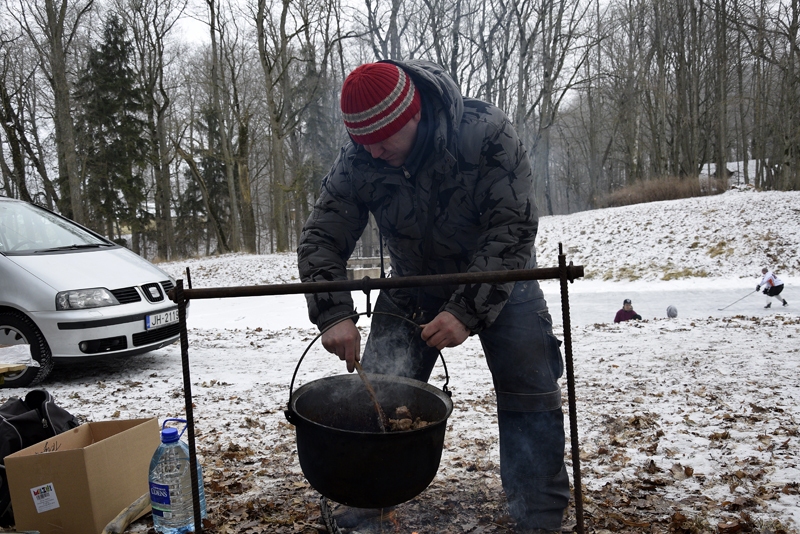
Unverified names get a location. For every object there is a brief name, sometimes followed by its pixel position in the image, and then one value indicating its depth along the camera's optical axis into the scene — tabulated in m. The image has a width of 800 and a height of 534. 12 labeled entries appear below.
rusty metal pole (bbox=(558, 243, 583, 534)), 1.93
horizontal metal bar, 1.96
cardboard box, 2.54
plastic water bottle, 2.55
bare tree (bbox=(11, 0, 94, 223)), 16.39
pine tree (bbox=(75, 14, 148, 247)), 25.09
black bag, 2.73
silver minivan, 5.07
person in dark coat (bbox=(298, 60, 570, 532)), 2.19
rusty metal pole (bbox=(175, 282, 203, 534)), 2.12
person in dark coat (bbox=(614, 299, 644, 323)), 9.62
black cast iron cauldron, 1.89
